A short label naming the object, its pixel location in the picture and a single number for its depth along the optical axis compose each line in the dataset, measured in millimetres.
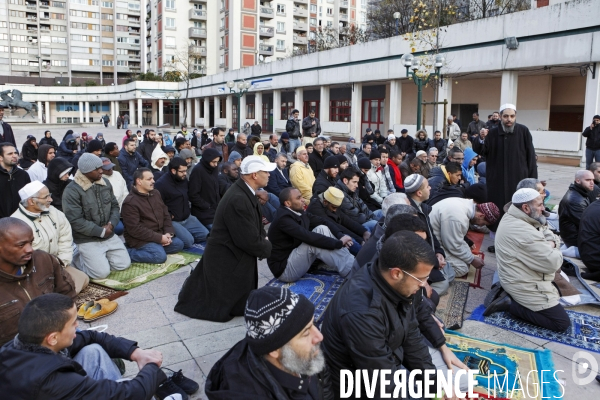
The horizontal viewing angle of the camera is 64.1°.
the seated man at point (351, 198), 7109
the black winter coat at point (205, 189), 7809
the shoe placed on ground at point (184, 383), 3398
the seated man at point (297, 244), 5531
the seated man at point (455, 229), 5375
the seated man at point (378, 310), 2613
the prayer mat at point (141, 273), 5734
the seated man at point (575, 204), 6473
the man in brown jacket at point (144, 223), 6508
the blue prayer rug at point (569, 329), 4277
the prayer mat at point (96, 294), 5199
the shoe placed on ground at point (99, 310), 4609
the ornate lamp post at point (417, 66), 16250
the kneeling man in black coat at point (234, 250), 4613
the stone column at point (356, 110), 28844
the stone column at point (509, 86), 20172
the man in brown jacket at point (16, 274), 3283
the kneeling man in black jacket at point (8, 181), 6389
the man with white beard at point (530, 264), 4387
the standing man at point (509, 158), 7105
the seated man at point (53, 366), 2254
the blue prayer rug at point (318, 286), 5173
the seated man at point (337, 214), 6363
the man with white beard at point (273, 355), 2070
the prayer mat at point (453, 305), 4605
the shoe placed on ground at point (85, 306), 4660
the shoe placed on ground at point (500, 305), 4695
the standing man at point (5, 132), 11202
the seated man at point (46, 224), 4852
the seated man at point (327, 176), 7511
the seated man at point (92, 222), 5969
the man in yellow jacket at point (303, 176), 8953
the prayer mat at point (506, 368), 3490
